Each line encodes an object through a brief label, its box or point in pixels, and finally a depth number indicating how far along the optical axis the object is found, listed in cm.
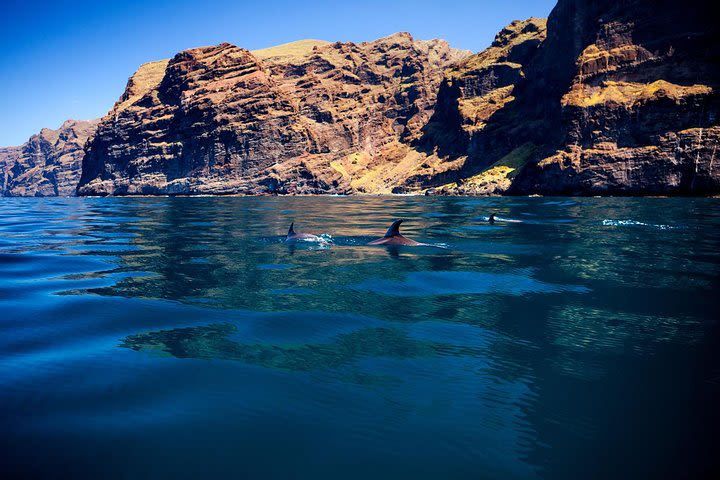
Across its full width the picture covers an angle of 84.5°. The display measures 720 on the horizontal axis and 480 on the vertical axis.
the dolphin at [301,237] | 1836
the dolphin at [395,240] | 1680
